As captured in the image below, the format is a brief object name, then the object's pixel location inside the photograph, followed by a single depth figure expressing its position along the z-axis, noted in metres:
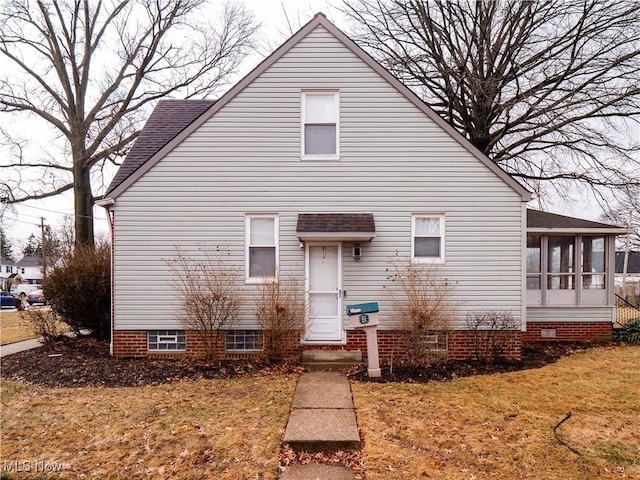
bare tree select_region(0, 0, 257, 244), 16.62
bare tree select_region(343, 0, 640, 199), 13.09
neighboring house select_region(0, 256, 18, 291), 68.75
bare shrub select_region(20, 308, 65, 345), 9.39
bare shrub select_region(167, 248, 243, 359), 8.05
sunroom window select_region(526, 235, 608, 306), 11.08
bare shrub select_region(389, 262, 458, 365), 7.93
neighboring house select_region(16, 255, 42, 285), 59.75
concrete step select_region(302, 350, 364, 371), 7.81
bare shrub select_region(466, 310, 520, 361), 8.34
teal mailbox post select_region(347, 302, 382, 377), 7.01
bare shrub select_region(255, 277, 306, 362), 7.91
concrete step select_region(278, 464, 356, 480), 3.89
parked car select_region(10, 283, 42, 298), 36.96
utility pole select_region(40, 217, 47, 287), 9.99
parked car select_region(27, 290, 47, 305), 28.89
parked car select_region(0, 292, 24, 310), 27.83
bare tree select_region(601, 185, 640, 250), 13.81
